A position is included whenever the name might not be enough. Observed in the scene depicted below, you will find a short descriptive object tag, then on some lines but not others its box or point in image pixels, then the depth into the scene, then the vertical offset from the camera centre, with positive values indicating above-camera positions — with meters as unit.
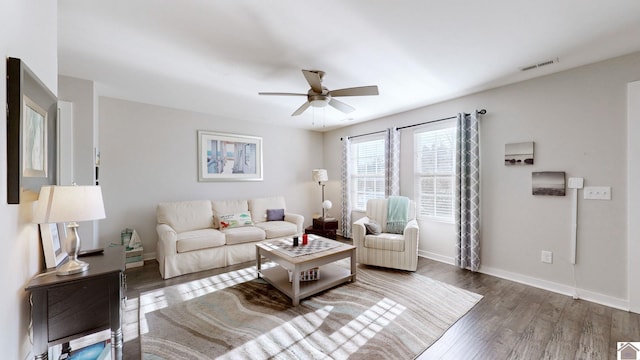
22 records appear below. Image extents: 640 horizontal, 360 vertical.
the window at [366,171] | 4.87 +0.17
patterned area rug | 1.85 -1.28
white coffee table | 2.50 -1.08
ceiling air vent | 2.52 +1.21
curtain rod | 3.36 +0.92
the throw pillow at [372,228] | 3.67 -0.74
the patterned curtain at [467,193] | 3.37 -0.20
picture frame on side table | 1.51 -0.41
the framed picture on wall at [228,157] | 4.37 +0.43
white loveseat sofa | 3.25 -0.79
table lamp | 1.32 -0.16
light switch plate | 2.52 -0.15
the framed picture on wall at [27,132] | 1.13 +0.25
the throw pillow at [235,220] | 3.93 -0.68
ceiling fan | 2.42 +0.92
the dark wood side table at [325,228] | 4.92 -0.98
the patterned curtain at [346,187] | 5.27 -0.17
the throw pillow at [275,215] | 4.62 -0.67
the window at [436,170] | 3.79 +0.15
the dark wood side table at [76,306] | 1.28 -0.70
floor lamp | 5.16 +0.09
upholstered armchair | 3.32 -0.92
